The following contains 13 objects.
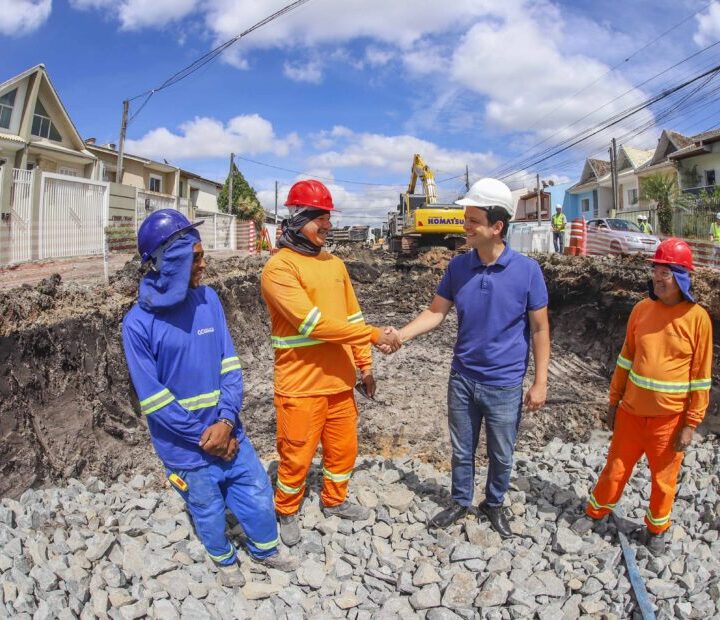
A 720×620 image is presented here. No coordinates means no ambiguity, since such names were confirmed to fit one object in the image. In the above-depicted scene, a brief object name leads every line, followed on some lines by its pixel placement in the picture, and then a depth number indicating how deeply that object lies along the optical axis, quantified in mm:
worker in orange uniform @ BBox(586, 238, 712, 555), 3055
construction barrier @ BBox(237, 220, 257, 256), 24934
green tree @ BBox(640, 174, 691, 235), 23797
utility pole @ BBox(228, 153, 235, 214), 34250
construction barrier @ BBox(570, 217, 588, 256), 16234
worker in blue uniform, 2523
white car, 15656
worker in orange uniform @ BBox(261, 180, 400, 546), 3062
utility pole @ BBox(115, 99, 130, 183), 19203
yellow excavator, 17438
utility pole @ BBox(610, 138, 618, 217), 31702
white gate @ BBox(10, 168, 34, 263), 10164
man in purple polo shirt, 3084
